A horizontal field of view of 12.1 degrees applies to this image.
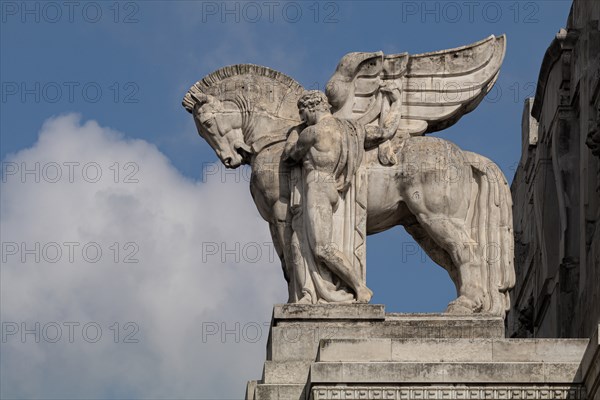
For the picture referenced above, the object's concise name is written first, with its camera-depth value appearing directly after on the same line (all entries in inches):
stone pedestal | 1517.0
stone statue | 1637.6
